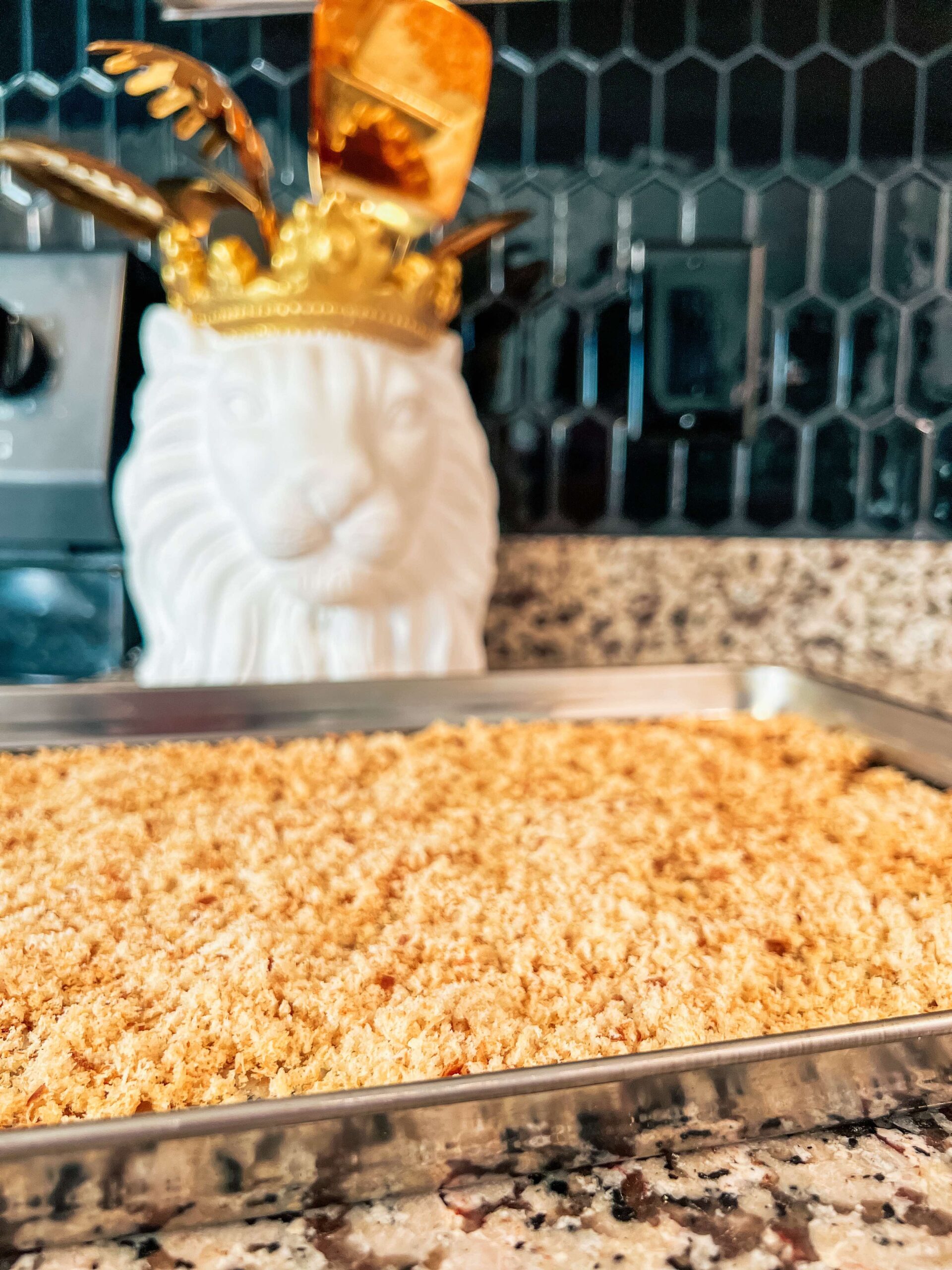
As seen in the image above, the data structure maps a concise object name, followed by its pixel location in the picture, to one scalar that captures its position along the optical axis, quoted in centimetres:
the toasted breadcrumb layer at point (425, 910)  33
